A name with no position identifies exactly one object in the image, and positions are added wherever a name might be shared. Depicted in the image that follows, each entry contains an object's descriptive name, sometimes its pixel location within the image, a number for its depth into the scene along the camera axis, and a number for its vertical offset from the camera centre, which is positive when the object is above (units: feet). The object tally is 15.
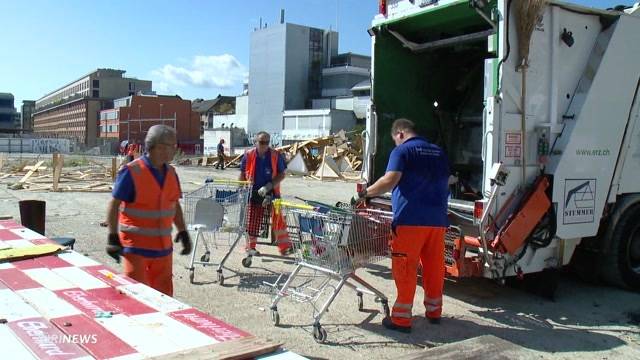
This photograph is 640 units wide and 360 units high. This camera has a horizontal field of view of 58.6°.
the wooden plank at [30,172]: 60.75 -2.43
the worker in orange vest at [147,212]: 13.21 -1.39
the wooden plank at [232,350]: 7.78 -2.75
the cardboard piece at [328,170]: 76.23 -1.65
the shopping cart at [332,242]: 16.16 -2.48
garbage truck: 18.17 +1.01
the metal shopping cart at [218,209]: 21.75 -2.08
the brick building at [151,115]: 232.94 +16.65
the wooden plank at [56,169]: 55.93 -1.73
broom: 17.87 +4.33
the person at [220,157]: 100.27 -0.28
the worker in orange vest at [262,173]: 24.75 -0.79
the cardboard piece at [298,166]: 81.76 -1.26
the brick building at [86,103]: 291.58 +27.51
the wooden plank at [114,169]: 65.04 -1.84
